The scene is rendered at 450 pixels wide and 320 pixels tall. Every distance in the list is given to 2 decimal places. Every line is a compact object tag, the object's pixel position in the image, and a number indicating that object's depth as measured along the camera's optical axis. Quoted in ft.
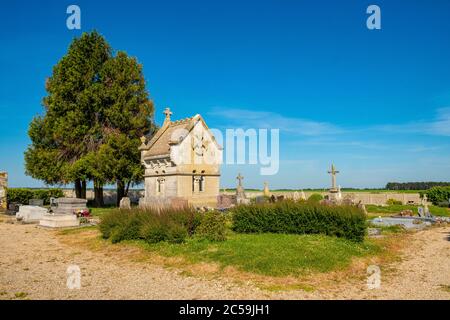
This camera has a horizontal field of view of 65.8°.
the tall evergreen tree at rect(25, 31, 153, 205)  103.65
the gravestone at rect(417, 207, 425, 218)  83.38
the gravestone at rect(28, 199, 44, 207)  100.63
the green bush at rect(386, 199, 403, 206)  120.89
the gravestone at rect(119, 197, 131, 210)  76.80
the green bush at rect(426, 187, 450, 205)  126.72
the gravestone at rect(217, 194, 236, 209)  89.44
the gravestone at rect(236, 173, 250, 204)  94.40
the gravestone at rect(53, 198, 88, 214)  78.18
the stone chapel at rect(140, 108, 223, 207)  85.46
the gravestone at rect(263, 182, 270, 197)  127.93
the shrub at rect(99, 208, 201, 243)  42.83
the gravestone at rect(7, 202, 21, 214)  94.53
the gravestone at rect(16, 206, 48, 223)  78.12
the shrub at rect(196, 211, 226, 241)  42.34
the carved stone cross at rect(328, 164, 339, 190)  93.09
